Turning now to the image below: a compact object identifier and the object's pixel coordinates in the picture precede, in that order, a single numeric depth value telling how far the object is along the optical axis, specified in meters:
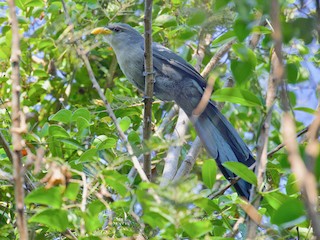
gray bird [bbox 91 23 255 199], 7.51
